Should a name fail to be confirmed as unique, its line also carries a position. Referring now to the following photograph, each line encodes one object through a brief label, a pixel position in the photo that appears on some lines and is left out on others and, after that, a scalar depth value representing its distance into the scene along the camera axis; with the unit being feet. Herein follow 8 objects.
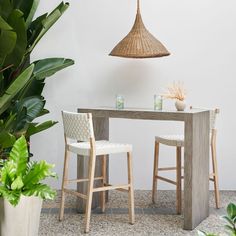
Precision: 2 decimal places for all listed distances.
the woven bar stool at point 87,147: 10.38
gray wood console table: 10.57
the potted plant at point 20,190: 8.35
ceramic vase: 11.28
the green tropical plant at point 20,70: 11.56
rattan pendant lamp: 13.43
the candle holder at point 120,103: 12.01
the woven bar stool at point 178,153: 11.76
